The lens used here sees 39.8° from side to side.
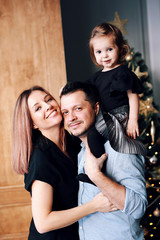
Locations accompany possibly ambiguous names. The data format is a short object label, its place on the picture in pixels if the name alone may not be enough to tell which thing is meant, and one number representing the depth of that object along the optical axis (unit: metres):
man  1.13
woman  1.26
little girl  1.29
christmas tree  2.21
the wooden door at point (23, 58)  2.26
